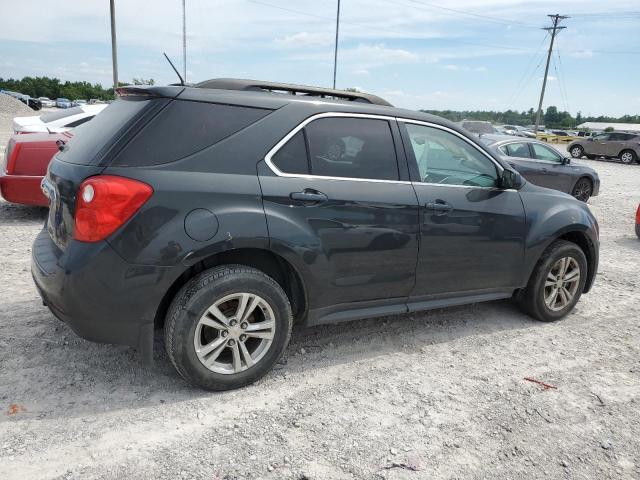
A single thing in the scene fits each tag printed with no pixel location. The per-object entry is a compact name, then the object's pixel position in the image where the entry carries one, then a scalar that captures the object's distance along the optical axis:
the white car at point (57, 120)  7.36
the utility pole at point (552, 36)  46.51
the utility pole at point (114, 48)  22.36
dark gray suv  2.80
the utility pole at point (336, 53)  34.12
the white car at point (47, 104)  66.57
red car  6.46
